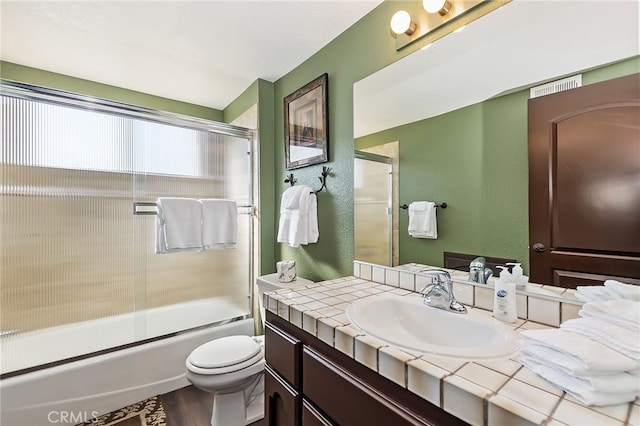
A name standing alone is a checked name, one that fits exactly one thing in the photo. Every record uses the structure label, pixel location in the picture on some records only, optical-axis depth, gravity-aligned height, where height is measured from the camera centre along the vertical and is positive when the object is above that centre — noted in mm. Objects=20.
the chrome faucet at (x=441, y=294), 994 -308
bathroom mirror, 826 +469
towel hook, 1828 +250
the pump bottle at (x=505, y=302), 875 -290
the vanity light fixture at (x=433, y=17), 1094 +850
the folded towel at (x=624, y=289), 714 -209
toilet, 1425 -853
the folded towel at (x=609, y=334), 550 -267
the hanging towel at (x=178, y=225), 1907 -76
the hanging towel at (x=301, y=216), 1826 -18
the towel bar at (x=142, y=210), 1907 +37
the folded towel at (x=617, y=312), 608 -239
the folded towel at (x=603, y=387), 490 -322
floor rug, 1596 -1216
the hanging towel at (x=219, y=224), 2076 -78
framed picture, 1822 +634
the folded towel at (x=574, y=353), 507 -283
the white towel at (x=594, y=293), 755 -233
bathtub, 1479 -936
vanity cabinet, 653 -511
